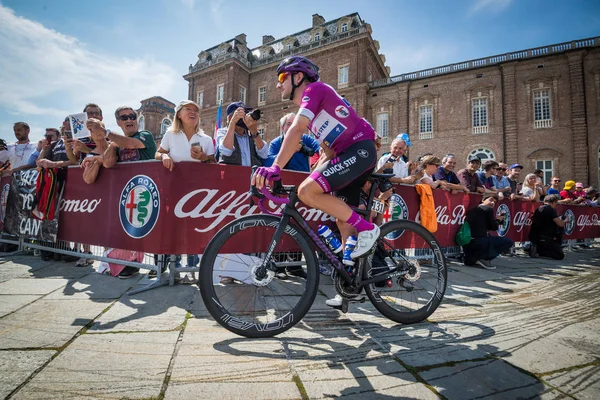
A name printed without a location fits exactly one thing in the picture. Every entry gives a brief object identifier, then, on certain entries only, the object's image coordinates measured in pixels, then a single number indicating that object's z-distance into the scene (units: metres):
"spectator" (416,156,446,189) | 5.36
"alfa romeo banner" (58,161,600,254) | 3.27
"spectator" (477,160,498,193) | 7.21
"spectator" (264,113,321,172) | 4.19
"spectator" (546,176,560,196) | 9.68
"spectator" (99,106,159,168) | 3.77
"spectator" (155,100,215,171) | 3.57
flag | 4.31
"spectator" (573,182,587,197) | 11.04
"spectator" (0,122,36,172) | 6.13
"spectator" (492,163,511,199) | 7.46
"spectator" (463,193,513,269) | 5.36
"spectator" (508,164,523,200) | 8.20
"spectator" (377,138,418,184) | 4.79
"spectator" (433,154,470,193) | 5.76
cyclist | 2.10
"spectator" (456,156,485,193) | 6.39
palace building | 21.16
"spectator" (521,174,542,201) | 7.87
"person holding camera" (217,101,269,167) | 3.79
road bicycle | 2.04
